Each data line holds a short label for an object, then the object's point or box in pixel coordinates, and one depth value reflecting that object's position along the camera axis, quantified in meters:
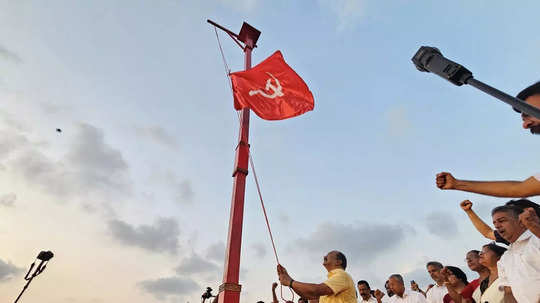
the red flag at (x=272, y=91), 5.88
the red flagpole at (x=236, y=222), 4.61
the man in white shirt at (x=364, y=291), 6.93
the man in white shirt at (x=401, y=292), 5.72
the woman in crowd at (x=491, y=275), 3.42
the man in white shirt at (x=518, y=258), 2.70
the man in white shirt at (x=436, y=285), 5.21
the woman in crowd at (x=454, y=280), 4.51
